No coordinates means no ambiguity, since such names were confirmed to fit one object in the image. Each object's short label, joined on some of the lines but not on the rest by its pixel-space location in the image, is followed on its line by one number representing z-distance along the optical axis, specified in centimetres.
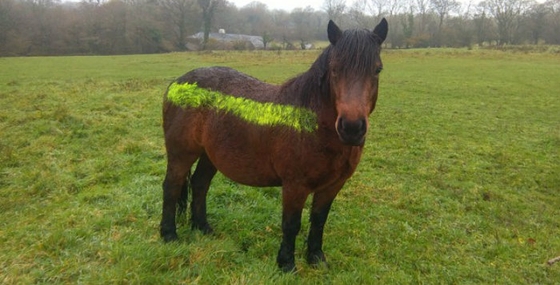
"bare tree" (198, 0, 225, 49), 6166
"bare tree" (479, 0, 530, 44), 5634
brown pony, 258
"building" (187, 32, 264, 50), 5059
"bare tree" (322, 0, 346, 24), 6688
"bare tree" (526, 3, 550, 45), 5634
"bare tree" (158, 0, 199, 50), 6090
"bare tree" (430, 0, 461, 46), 6806
